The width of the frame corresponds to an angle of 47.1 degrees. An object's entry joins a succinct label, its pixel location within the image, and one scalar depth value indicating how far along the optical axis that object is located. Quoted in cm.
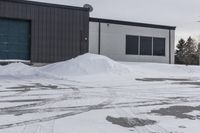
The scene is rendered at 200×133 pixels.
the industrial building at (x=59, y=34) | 1831
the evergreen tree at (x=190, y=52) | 5206
